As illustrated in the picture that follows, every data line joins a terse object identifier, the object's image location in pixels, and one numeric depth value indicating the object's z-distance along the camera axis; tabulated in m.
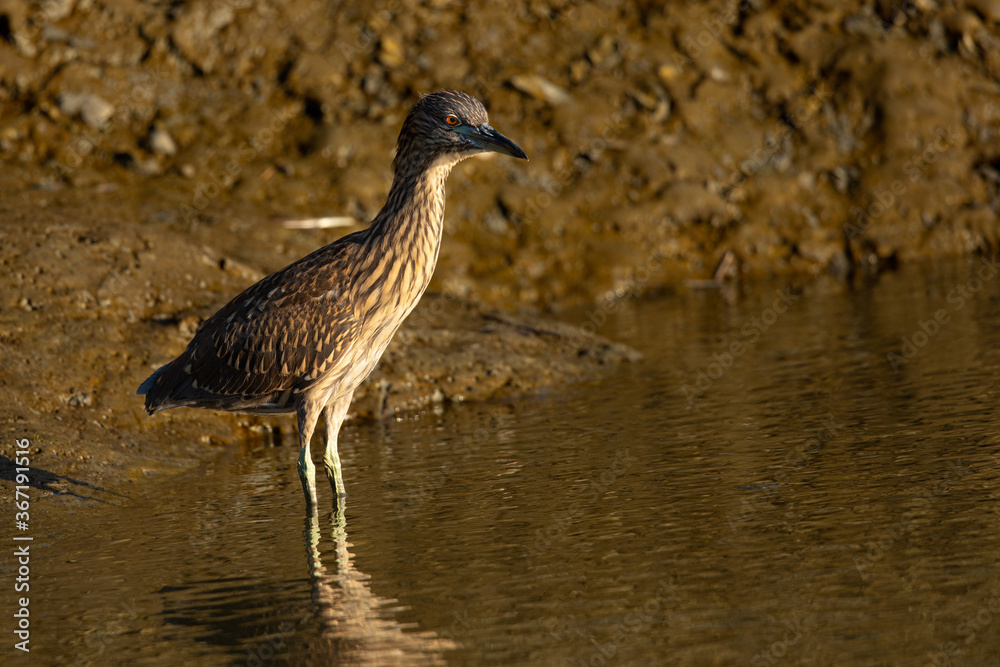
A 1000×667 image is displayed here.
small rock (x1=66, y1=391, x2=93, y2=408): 19.31
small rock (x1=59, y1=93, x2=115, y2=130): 31.98
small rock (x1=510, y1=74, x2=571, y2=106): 34.53
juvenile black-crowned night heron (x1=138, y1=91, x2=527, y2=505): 15.59
